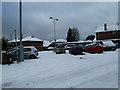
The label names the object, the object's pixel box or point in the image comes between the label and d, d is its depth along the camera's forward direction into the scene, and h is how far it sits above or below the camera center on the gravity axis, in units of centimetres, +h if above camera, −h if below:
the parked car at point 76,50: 1429 -106
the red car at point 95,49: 1425 -89
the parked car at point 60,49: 1685 -103
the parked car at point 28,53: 1144 -113
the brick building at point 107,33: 4012 +368
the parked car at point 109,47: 1615 -70
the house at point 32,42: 3514 +27
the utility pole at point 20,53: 931 -92
